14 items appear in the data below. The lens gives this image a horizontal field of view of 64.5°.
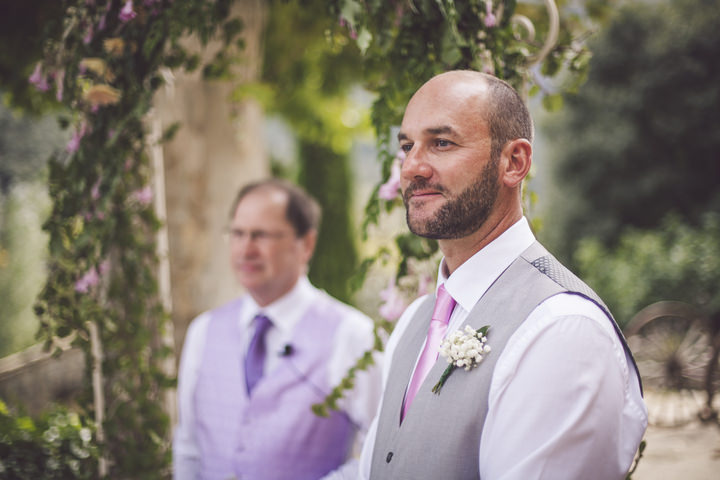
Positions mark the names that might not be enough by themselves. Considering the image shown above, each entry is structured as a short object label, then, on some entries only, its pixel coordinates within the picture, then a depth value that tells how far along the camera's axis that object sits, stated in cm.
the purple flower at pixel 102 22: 204
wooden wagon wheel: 630
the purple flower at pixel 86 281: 223
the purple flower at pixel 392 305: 197
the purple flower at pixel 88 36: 206
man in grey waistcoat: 109
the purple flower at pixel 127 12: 183
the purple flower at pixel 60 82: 208
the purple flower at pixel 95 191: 217
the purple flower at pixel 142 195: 259
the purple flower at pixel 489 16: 164
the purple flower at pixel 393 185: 181
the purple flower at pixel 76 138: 223
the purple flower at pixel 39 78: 210
